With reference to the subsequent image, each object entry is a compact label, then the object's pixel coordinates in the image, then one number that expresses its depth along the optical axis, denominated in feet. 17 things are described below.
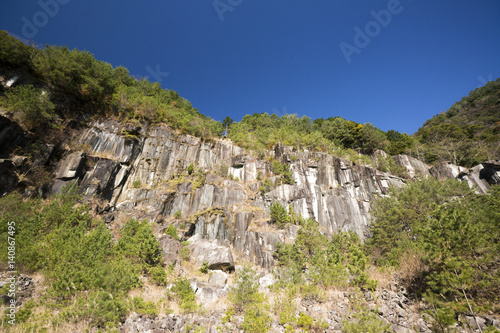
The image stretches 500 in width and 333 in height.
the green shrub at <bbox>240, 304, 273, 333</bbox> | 18.84
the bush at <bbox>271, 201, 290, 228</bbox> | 63.26
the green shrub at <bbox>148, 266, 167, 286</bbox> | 30.58
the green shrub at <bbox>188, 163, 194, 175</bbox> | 80.59
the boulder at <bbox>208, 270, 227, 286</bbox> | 37.00
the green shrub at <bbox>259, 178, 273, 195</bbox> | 77.56
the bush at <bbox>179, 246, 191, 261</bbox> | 44.06
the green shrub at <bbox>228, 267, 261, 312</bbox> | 24.64
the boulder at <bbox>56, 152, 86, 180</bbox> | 56.70
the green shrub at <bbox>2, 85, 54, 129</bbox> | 53.16
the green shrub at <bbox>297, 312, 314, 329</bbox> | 19.38
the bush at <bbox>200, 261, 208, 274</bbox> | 41.44
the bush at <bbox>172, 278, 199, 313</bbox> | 23.39
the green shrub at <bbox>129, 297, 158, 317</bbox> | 20.51
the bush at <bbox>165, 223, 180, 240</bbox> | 51.51
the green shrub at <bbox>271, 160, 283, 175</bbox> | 85.15
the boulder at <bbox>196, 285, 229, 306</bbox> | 28.15
